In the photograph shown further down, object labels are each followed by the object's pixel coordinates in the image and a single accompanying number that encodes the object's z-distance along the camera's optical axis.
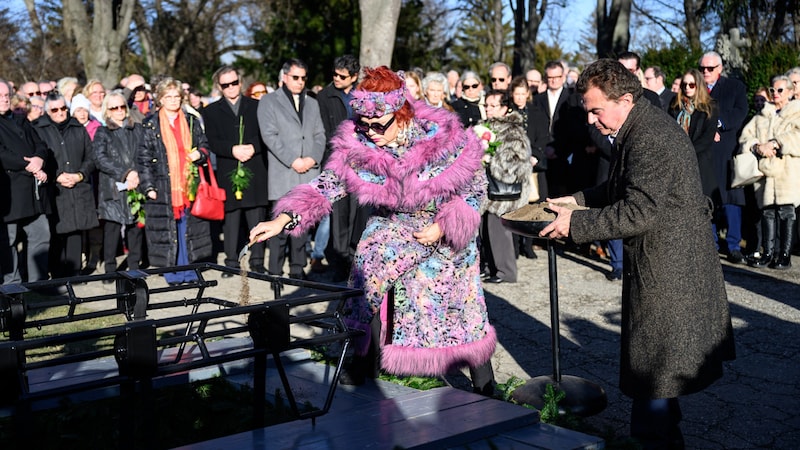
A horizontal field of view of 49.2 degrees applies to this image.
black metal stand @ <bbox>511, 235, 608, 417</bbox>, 4.92
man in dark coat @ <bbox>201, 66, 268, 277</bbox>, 9.57
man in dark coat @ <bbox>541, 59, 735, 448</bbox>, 3.94
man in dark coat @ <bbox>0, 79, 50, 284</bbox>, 8.77
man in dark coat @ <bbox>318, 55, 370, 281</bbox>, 9.45
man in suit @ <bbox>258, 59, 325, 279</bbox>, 9.29
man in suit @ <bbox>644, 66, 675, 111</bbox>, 9.65
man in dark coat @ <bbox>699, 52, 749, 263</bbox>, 9.95
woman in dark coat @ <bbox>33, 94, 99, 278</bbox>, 9.57
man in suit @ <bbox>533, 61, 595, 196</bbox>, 10.15
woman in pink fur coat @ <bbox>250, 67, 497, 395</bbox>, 4.81
